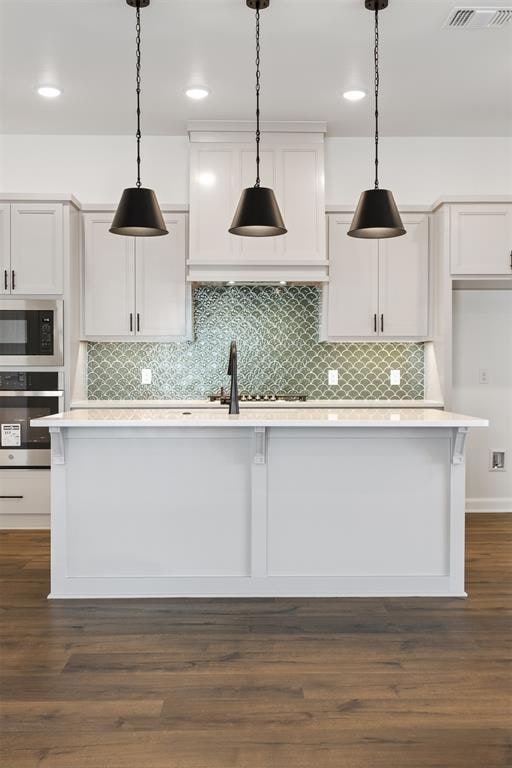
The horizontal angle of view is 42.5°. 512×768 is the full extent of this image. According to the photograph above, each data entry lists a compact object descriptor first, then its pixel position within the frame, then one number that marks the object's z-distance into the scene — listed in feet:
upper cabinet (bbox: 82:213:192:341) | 16.63
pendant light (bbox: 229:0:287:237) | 10.25
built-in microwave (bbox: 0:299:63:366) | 15.76
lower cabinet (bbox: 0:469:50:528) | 15.80
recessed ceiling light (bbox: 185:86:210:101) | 14.42
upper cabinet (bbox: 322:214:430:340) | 16.75
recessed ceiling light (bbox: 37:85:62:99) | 14.35
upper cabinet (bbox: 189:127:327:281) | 16.19
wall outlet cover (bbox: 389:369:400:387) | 17.74
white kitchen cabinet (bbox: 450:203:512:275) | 16.03
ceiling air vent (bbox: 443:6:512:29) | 11.20
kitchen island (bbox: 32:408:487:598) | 10.90
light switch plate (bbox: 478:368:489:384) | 18.02
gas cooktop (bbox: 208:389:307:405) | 16.48
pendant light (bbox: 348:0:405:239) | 10.32
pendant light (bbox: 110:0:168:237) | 10.29
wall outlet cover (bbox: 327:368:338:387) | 17.74
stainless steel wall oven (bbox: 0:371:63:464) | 15.79
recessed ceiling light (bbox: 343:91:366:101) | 14.60
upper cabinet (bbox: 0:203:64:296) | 15.83
